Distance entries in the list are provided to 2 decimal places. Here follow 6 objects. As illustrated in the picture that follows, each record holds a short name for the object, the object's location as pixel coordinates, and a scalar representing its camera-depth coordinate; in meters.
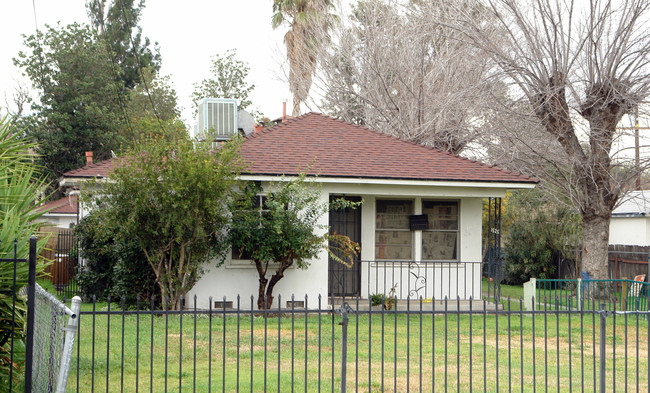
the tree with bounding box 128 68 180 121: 53.16
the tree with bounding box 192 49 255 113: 53.59
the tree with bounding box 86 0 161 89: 58.51
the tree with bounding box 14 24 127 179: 43.22
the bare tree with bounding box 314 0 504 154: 27.03
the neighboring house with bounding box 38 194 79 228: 39.66
